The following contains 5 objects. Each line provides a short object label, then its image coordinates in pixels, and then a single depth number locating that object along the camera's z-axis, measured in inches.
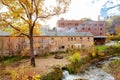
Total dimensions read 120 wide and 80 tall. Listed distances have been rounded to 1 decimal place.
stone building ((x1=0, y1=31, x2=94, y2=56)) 597.6
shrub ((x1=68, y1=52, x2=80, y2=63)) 477.0
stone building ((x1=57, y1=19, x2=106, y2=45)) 1188.8
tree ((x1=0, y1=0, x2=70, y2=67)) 395.9
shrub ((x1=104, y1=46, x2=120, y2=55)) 676.5
